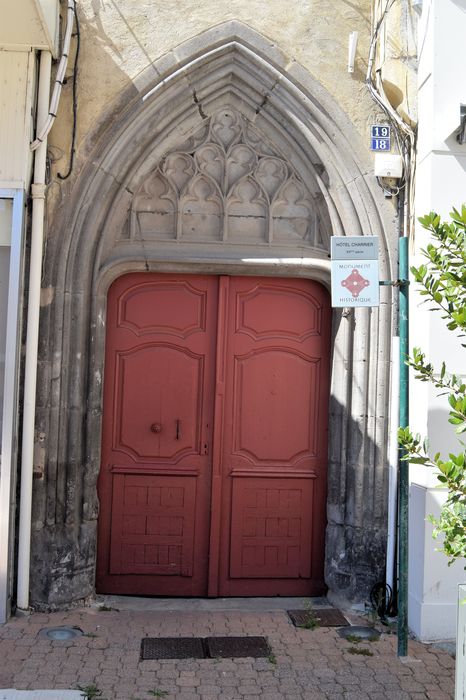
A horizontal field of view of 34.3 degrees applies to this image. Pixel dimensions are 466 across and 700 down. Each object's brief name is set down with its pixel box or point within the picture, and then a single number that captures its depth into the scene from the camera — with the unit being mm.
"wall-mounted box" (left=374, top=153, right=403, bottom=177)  5434
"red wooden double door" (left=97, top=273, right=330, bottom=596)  5688
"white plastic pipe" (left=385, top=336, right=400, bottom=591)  5305
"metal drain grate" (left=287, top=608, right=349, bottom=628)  5168
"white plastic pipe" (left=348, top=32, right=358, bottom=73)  5441
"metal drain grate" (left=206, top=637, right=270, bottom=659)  4629
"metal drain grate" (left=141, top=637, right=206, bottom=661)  4582
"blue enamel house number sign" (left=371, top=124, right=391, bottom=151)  5492
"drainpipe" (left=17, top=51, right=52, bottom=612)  5129
